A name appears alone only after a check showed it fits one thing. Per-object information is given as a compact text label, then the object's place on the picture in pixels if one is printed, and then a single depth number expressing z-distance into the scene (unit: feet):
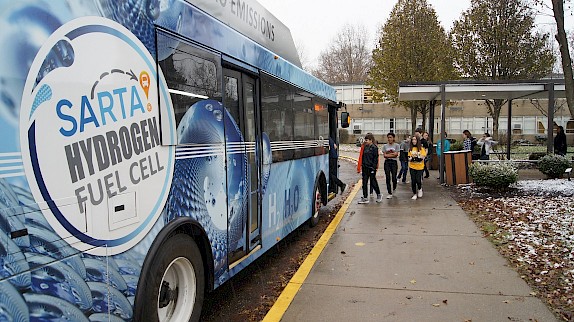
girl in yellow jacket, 35.50
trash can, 43.34
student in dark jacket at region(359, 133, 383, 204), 34.39
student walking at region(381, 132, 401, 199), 36.76
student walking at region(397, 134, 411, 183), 46.62
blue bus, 6.98
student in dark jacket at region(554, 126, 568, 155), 52.80
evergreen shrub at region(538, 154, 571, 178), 43.75
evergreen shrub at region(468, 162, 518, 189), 36.78
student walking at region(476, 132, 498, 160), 51.62
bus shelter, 44.65
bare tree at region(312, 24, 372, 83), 197.36
